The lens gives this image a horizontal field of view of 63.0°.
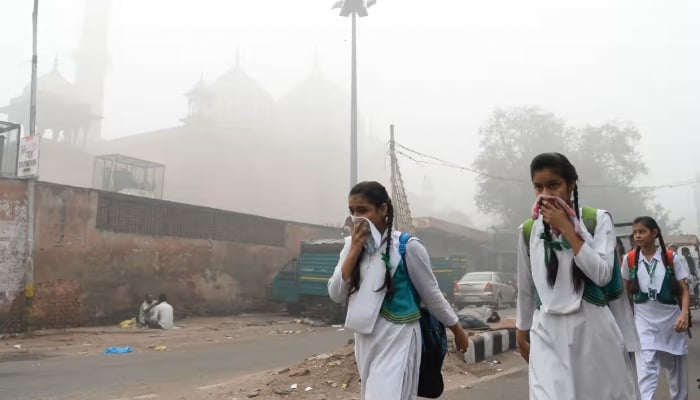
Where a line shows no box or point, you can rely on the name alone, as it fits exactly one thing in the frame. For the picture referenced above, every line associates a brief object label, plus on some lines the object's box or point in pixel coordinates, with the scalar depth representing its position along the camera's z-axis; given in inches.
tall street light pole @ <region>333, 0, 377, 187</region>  692.7
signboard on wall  484.4
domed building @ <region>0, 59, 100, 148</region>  1437.0
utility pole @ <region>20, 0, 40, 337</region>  486.6
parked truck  613.0
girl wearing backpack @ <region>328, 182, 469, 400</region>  110.6
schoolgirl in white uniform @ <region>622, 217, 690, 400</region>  180.1
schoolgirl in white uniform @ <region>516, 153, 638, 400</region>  89.9
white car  753.6
